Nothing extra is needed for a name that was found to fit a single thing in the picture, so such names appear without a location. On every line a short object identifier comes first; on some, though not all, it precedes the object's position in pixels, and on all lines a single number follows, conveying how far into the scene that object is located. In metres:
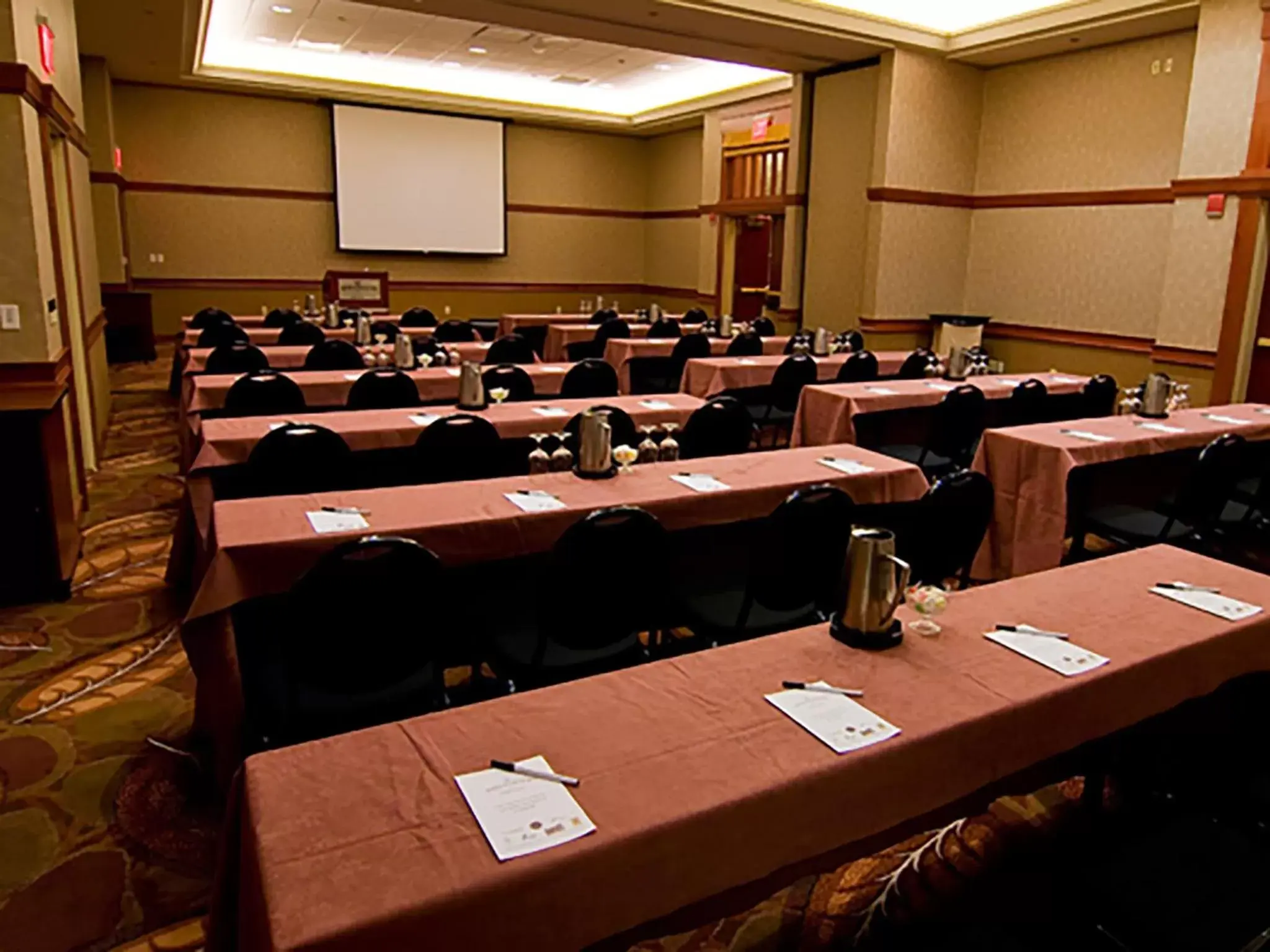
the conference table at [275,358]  6.90
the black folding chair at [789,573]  3.02
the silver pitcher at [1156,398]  5.46
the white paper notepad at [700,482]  3.61
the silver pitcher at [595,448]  3.65
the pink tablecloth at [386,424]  4.17
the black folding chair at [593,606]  2.66
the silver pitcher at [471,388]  4.90
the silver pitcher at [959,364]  7.01
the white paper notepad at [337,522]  2.98
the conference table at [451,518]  2.76
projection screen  13.85
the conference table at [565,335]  10.22
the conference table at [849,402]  5.85
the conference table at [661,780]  1.37
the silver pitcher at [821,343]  8.05
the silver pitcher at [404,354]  6.50
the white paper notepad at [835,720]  1.78
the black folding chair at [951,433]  5.62
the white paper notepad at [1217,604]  2.45
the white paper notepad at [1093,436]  4.76
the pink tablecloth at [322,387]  5.42
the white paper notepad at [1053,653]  2.11
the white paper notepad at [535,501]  3.26
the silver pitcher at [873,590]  2.16
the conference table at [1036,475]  4.54
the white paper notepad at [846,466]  4.00
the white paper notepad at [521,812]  1.45
